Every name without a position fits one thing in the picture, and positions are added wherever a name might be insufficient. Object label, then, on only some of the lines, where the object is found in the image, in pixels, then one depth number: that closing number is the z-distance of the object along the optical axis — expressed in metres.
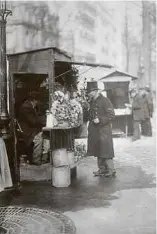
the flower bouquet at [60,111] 8.90
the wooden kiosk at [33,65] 8.98
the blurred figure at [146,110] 16.17
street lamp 7.82
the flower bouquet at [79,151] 10.14
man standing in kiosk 10.14
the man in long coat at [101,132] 9.39
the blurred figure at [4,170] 6.50
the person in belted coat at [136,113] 15.69
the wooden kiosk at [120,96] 16.75
